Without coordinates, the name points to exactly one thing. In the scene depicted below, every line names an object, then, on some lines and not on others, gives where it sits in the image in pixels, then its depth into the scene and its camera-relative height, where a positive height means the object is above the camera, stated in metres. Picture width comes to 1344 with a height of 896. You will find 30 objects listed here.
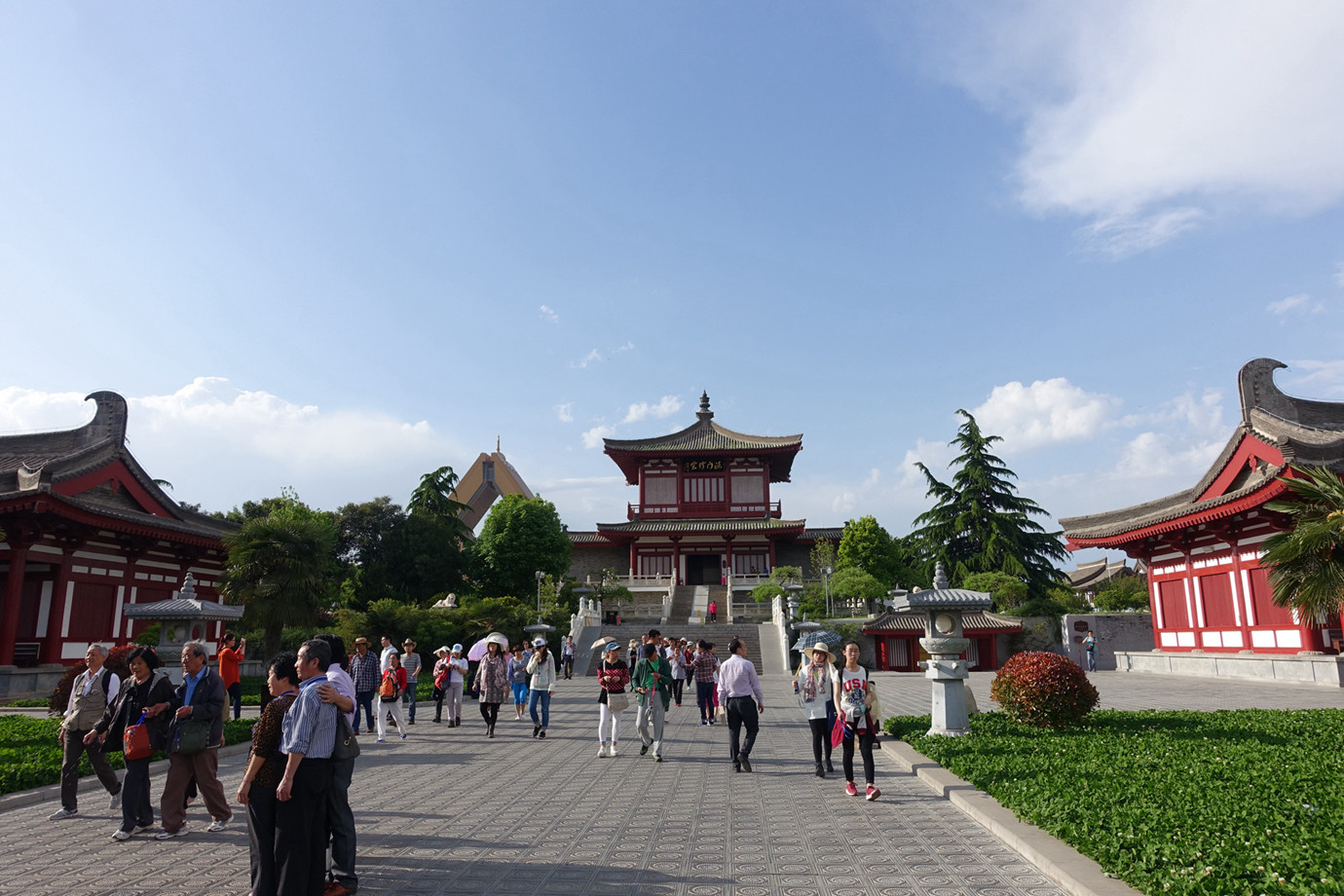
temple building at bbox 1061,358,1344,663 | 20.19 +2.25
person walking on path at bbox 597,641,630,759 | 10.91 -1.06
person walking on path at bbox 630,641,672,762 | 10.88 -1.03
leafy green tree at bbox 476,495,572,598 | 38.53 +2.98
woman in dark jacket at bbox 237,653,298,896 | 4.67 -1.01
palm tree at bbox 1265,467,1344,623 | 11.34 +0.72
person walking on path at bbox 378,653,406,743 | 12.63 -1.28
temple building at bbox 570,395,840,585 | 45.38 +5.43
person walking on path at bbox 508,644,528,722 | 15.83 -1.27
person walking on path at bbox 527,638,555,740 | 13.04 -1.04
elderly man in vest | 7.22 -0.95
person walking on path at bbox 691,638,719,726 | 13.82 -1.08
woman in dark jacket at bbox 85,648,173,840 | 6.48 -0.88
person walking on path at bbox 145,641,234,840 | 6.51 -1.08
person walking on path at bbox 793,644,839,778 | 8.73 -0.85
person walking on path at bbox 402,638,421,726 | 14.76 -0.99
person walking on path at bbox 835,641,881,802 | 7.82 -0.92
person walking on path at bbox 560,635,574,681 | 26.03 -1.38
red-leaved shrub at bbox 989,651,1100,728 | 10.76 -1.05
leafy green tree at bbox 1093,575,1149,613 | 34.56 +0.52
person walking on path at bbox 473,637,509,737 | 13.30 -1.15
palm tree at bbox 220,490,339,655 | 20.11 +0.98
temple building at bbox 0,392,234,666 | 20.31 +2.00
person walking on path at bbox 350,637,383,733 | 12.32 -0.88
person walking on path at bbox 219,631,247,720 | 11.56 -0.74
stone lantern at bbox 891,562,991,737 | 10.67 -0.47
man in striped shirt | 4.60 -1.02
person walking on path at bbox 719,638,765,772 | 9.59 -1.01
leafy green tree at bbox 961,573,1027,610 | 32.59 +1.02
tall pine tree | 38.19 +3.99
